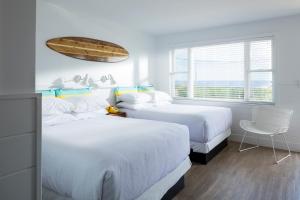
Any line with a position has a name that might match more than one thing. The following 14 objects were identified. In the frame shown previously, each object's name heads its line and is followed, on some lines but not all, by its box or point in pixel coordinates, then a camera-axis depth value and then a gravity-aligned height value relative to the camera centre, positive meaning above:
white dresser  0.83 -0.20
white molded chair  3.39 -0.35
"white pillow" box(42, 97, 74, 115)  2.51 -0.10
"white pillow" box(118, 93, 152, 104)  3.95 +0.01
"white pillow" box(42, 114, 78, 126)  2.47 -0.25
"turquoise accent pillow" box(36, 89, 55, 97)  2.98 +0.07
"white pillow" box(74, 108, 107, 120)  2.93 -0.24
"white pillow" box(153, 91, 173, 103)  4.40 +0.04
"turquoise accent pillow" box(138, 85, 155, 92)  4.72 +0.22
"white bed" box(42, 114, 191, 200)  1.38 -0.46
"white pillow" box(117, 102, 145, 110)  3.91 -0.14
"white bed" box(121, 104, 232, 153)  3.13 -0.31
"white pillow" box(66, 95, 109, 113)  2.98 -0.07
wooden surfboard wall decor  3.27 +0.83
